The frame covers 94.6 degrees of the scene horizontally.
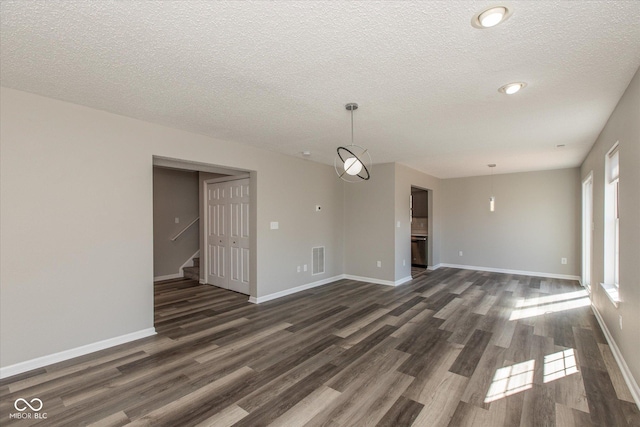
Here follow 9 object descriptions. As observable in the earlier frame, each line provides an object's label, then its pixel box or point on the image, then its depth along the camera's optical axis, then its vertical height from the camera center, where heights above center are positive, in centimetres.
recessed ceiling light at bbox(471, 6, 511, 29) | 159 +109
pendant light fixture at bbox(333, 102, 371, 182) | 300 +99
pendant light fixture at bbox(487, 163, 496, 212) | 583 +22
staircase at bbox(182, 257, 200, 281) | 653 -127
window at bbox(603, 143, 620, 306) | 353 -28
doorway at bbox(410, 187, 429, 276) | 786 -48
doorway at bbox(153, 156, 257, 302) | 453 -21
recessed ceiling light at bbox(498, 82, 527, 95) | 247 +108
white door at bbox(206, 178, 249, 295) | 525 -38
